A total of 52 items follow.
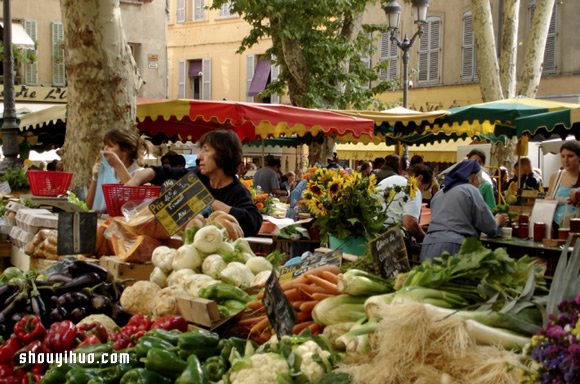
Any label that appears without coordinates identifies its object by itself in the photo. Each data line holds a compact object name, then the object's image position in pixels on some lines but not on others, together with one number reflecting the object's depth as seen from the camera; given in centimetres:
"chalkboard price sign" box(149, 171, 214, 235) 447
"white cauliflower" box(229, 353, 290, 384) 258
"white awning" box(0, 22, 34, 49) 2259
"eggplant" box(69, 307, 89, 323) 384
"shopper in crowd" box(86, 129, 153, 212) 596
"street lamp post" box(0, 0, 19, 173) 1026
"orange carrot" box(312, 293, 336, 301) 311
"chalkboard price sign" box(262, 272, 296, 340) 288
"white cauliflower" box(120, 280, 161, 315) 383
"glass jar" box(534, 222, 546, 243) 772
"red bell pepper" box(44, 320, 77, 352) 347
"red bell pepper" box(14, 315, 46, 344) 355
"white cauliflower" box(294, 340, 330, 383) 260
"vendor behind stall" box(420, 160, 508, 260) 651
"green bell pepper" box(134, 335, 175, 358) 302
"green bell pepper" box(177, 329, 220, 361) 298
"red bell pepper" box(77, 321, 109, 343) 350
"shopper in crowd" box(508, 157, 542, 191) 1266
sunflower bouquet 638
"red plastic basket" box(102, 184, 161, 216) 521
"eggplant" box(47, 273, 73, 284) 418
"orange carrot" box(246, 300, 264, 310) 334
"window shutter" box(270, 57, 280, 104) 3316
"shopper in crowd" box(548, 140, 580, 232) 753
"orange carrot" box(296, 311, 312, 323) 317
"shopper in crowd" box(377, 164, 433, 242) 705
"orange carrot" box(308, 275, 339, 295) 314
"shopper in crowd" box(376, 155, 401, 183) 860
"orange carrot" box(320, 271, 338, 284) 328
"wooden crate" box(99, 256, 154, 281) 438
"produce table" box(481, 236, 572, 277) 755
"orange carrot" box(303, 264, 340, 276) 342
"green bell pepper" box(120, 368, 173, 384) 285
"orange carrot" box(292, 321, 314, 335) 306
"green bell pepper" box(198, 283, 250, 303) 354
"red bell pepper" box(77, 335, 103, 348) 338
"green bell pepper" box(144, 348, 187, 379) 290
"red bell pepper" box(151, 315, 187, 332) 334
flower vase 644
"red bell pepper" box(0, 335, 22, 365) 348
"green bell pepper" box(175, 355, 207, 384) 276
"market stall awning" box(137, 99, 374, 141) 978
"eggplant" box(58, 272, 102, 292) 410
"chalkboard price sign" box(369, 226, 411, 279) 317
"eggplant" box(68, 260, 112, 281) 428
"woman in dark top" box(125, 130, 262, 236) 515
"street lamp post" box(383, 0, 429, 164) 1463
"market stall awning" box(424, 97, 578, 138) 1167
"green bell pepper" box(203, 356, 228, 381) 284
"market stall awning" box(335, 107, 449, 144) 1252
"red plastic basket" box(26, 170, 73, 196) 675
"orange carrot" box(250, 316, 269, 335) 315
